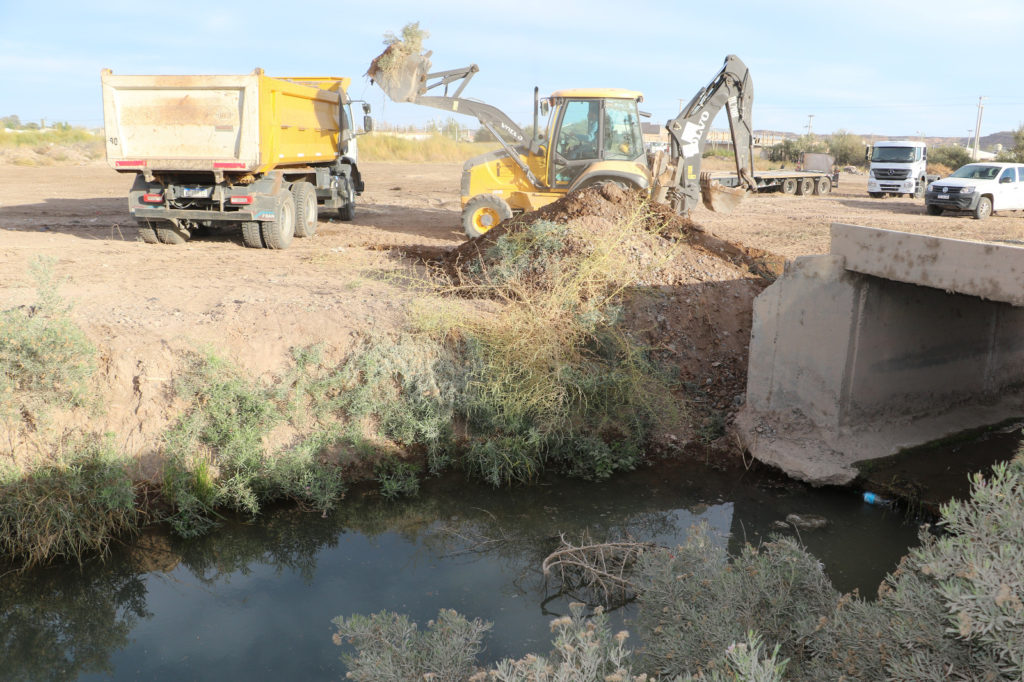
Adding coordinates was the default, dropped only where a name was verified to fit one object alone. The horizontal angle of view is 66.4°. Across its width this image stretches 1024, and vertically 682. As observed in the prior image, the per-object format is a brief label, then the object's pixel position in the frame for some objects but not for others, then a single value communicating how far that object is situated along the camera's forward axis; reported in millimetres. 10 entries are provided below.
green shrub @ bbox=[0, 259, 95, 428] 6473
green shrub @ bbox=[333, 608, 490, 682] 3333
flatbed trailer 26891
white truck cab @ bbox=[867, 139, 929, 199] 26219
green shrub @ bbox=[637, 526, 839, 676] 3410
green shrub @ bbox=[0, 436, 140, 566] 5914
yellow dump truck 11750
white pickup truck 20594
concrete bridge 6848
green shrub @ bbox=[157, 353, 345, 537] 6508
